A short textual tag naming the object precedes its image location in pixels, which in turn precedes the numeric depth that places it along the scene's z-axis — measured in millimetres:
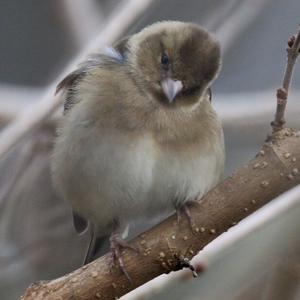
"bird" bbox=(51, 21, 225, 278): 4895
